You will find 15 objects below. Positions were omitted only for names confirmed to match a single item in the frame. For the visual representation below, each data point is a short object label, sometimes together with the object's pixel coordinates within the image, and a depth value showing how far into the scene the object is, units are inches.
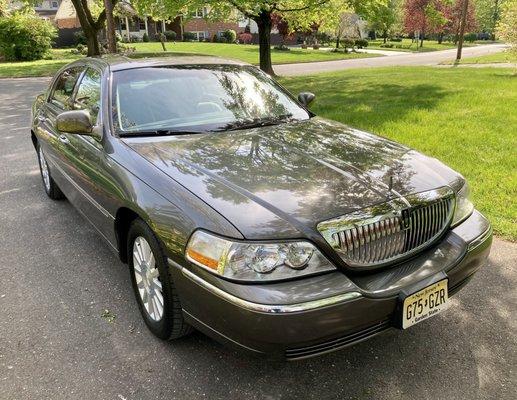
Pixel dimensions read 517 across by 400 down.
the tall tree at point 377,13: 588.3
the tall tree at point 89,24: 830.5
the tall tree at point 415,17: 1855.3
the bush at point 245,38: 1986.1
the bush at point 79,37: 1513.2
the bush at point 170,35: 1886.6
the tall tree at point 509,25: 613.9
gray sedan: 83.1
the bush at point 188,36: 2037.2
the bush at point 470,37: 2835.6
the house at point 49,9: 2328.9
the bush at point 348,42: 1680.5
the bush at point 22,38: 1064.8
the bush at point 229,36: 1947.6
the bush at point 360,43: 1841.8
